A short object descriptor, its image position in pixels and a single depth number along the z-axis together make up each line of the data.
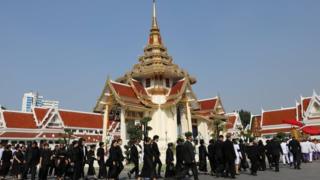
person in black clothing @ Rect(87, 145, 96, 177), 13.76
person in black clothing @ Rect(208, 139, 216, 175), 13.12
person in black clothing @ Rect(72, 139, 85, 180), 11.37
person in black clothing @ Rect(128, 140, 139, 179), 11.62
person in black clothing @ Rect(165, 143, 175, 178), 11.82
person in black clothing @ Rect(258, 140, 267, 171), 14.16
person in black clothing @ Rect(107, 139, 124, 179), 11.33
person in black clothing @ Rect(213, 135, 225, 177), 12.24
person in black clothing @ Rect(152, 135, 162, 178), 11.30
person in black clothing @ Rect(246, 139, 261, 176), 12.93
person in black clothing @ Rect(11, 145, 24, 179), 13.95
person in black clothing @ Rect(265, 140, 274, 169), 14.84
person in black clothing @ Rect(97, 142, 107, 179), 12.77
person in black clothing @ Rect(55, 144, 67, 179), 12.21
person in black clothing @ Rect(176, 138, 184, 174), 11.26
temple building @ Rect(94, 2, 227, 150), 28.61
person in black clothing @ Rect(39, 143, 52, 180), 12.43
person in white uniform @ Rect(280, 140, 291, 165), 17.34
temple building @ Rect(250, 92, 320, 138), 41.91
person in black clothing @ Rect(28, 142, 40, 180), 12.30
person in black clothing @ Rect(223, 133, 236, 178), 11.80
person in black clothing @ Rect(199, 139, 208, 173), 13.81
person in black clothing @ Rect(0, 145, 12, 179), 13.16
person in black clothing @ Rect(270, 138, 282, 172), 14.24
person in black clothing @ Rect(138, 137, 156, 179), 11.09
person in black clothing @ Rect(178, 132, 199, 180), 11.01
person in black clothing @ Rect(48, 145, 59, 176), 13.06
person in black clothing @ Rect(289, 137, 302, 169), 14.93
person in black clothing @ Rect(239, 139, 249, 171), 13.95
